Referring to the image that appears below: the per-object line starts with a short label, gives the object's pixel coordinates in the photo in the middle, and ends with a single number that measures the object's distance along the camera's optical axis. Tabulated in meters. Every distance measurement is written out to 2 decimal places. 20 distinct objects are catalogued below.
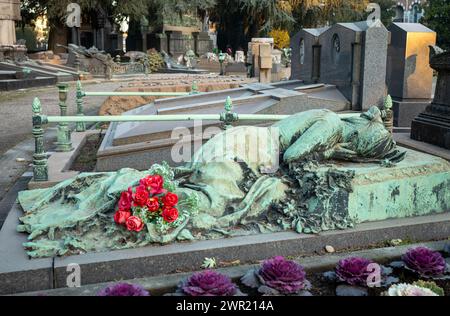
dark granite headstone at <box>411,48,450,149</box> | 6.37
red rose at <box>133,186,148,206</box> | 3.50
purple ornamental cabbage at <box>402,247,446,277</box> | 3.24
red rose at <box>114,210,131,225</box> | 3.53
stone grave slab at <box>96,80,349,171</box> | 6.71
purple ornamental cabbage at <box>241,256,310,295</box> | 2.94
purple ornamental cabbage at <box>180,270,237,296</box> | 2.78
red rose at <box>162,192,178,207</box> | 3.58
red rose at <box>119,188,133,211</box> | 3.54
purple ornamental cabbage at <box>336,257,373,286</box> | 3.11
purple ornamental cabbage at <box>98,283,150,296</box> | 2.68
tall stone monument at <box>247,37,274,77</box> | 20.19
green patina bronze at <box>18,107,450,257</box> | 3.61
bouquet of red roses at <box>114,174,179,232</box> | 3.52
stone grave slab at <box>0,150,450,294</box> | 3.34
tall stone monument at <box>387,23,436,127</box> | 9.86
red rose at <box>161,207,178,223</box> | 3.57
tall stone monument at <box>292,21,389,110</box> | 7.68
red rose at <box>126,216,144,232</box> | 3.49
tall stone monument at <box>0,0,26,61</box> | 25.44
